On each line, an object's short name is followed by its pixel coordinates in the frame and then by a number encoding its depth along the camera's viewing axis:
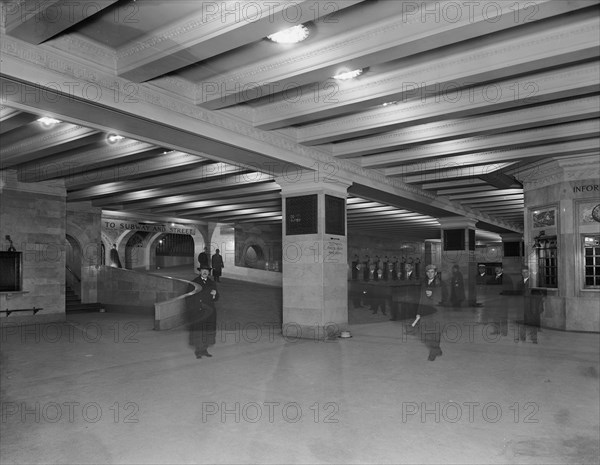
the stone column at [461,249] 20.67
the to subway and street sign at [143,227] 26.43
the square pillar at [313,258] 10.92
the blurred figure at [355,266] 34.50
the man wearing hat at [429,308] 8.12
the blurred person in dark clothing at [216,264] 21.53
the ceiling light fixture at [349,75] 7.21
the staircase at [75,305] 17.38
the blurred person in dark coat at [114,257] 26.89
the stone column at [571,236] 11.60
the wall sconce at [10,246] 13.59
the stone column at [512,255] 33.15
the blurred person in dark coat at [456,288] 19.38
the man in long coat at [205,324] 8.91
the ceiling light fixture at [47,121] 8.75
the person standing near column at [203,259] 26.77
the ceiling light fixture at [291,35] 5.99
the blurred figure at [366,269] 34.75
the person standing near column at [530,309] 12.37
